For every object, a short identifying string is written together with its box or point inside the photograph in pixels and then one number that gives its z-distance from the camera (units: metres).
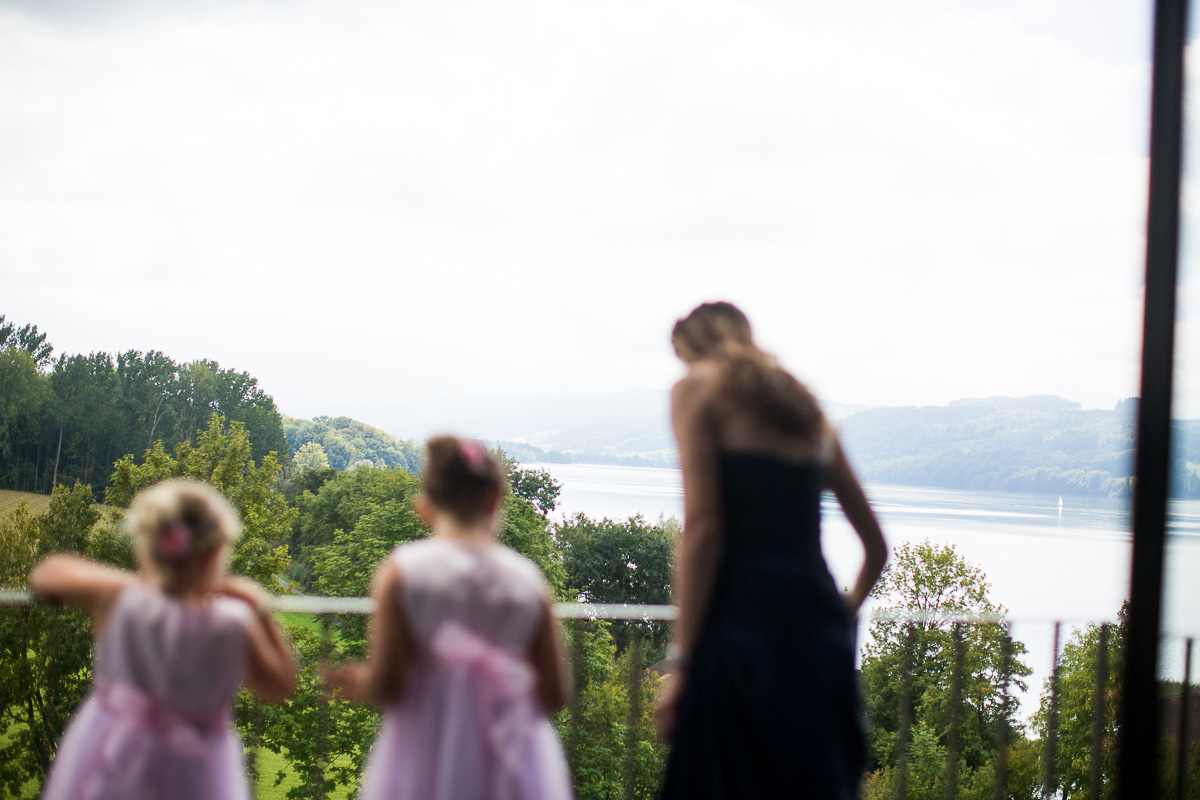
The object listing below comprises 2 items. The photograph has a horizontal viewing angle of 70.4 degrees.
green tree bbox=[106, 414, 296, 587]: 19.97
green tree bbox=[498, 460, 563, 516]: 33.16
